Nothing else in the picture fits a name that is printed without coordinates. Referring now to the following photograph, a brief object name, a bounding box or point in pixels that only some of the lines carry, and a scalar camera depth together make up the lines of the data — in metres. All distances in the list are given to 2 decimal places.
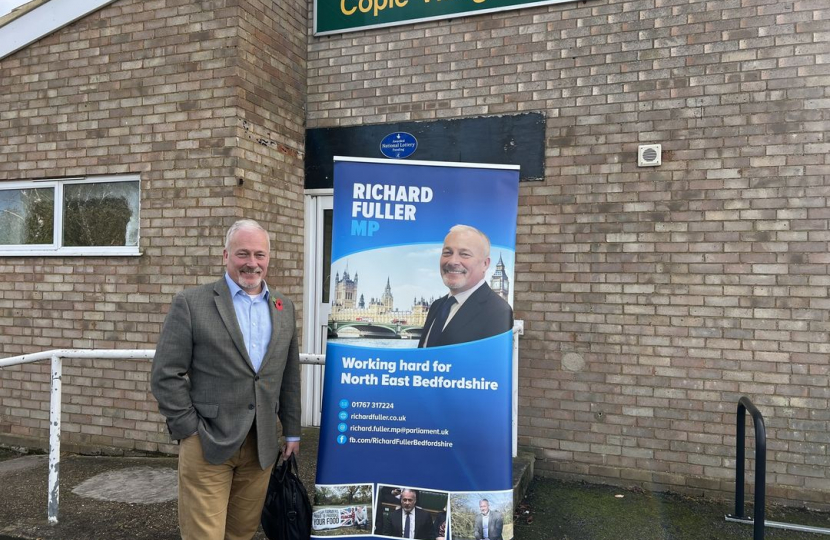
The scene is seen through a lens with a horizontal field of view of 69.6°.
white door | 5.44
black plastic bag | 2.80
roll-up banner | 2.91
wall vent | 4.45
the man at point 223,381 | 2.52
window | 5.18
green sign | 4.95
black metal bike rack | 3.03
